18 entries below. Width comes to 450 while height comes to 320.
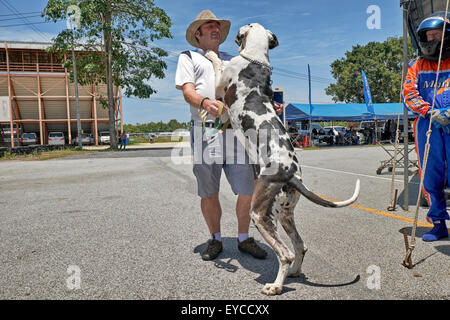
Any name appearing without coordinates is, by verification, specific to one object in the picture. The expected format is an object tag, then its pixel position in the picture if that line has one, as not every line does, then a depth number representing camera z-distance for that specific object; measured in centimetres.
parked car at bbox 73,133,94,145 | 3638
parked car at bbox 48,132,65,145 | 3456
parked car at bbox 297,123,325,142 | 2717
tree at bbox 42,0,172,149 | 2242
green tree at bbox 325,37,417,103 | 4294
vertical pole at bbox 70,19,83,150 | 2312
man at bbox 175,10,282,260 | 286
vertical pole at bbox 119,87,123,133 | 3511
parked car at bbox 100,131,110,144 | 3744
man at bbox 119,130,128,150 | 2610
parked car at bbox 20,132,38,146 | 3409
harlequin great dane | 228
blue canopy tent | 2344
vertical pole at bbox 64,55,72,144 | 3353
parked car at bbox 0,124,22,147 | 3503
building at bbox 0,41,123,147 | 3272
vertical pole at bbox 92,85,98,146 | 3519
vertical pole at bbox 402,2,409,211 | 450
